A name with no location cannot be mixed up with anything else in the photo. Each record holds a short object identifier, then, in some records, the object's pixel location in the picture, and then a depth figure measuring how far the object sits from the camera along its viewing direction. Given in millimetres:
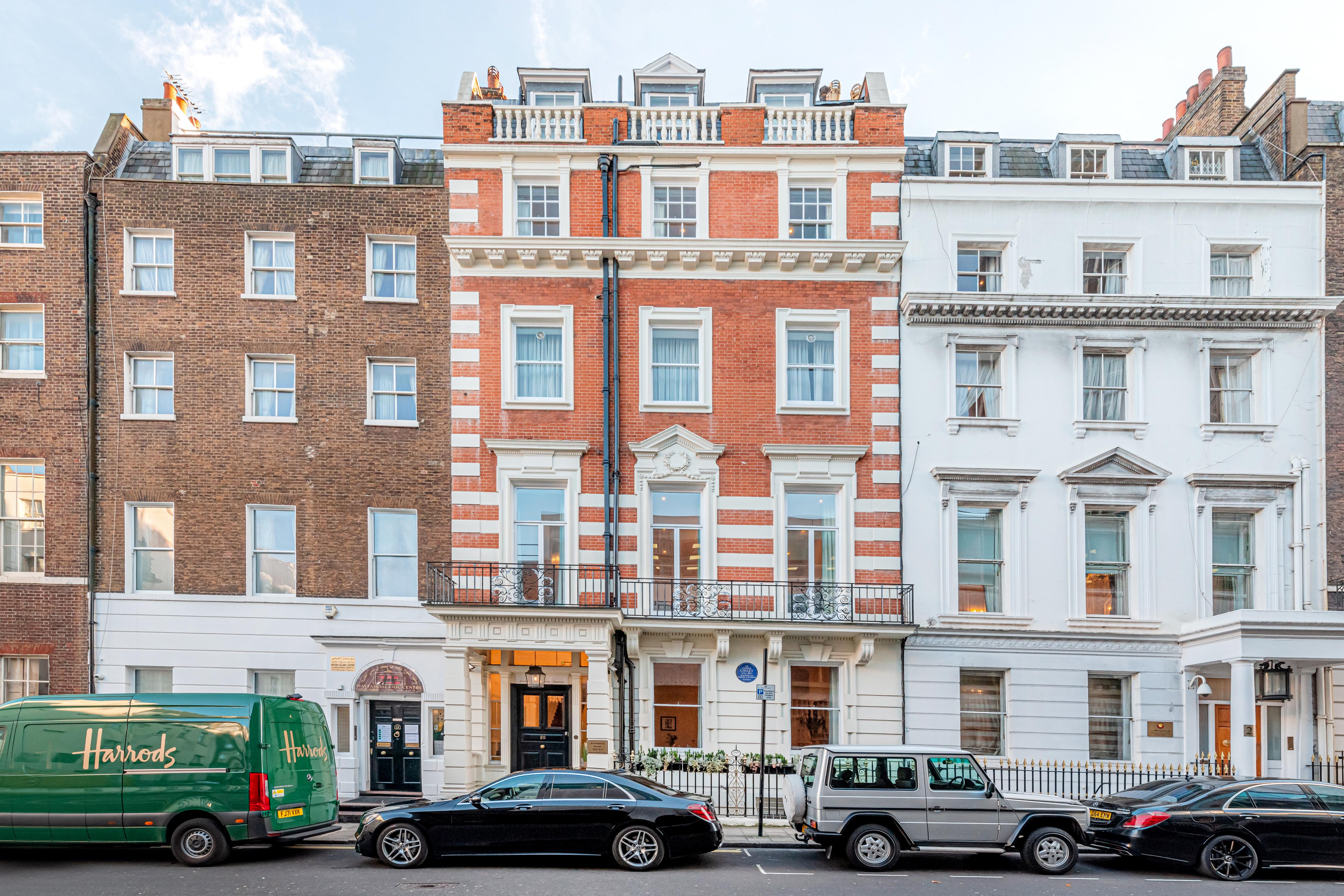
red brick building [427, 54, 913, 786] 18969
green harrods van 12828
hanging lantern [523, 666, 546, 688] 19812
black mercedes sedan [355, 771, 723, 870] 12656
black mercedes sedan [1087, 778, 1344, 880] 12938
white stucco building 18859
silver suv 12977
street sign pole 14727
